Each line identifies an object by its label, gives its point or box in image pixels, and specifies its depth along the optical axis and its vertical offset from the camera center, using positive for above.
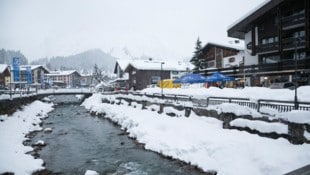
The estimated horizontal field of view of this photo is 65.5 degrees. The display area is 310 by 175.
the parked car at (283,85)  23.86 -0.03
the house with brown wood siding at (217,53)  39.53 +5.69
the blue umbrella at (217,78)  26.05 +0.82
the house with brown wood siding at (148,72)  53.03 +3.42
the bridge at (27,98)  26.43 -1.45
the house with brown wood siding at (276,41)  26.28 +5.47
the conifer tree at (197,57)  45.96 +5.57
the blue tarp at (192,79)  27.26 +0.82
